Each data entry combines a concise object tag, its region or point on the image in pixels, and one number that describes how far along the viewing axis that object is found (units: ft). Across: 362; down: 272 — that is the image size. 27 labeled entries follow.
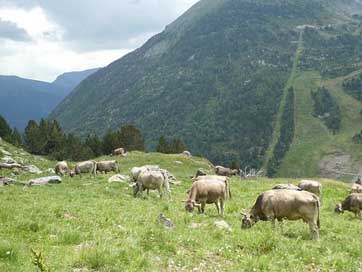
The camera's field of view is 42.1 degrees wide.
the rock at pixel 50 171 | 153.95
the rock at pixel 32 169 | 149.46
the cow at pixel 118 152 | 236.63
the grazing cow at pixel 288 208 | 60.03
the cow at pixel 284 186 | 96.01
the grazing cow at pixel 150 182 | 99.50
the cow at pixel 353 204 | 89.86
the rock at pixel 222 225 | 59.10
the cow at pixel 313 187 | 115.39
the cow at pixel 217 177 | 94.33
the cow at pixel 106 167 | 164.25
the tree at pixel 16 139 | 297.57
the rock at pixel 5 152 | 175.94
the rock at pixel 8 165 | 146.66
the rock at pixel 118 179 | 127.85
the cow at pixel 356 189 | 122.59
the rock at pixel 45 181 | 114.99
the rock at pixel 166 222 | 58.03
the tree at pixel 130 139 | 349.14
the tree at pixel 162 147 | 363.97
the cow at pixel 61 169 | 157.18
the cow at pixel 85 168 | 156.87
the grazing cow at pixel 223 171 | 212.11
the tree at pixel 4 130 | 306.14
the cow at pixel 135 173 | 120.37
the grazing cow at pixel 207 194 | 76.59
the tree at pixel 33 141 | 312.71
